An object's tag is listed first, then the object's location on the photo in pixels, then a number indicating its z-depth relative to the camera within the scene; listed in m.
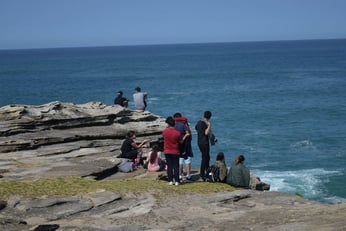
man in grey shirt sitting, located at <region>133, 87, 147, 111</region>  31.95
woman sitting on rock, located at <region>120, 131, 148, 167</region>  22.81
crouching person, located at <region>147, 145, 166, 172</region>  21.76
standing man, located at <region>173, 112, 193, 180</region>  20.47
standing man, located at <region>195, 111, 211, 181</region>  20.47
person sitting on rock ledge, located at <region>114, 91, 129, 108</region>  33.47
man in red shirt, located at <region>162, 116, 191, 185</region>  19.17
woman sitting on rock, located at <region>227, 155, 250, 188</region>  19.80
